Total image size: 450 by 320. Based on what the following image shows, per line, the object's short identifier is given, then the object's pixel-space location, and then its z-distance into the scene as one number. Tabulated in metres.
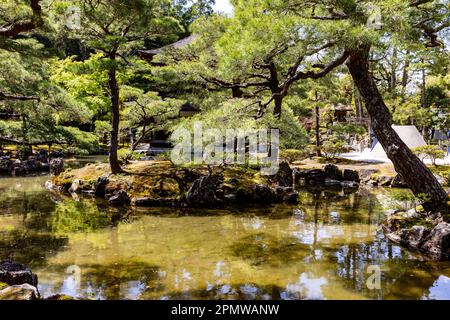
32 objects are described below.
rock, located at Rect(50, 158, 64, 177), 15.15
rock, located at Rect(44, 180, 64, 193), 13.86
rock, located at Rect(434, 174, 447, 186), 13.38
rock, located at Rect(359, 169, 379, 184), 16.01
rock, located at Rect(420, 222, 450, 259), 6.82
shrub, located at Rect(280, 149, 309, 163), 16.87
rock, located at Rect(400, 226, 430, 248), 7.38
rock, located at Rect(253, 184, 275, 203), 11.84
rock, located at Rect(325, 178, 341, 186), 16.11
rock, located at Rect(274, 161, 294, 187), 12.80
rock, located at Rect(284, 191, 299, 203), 12.01
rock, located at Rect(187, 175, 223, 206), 11.41
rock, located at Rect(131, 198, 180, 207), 11.33
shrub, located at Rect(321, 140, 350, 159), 19.15
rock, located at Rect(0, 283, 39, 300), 3.90
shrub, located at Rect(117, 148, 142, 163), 14.58
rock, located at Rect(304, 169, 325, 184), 16.41
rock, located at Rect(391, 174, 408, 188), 14.74
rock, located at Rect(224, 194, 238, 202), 11.74
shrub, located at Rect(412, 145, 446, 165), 15.30
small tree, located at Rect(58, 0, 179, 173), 10.53
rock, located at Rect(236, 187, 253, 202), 11.86
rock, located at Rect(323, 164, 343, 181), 16.47
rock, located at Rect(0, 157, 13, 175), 18.44
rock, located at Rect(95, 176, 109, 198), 12.57
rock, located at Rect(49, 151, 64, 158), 23.56
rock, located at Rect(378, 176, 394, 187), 15.05
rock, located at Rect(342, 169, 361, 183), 16.22
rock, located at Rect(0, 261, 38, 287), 4.77
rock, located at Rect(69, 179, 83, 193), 13.27
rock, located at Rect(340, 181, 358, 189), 15.52
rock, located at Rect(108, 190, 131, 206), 11.50
